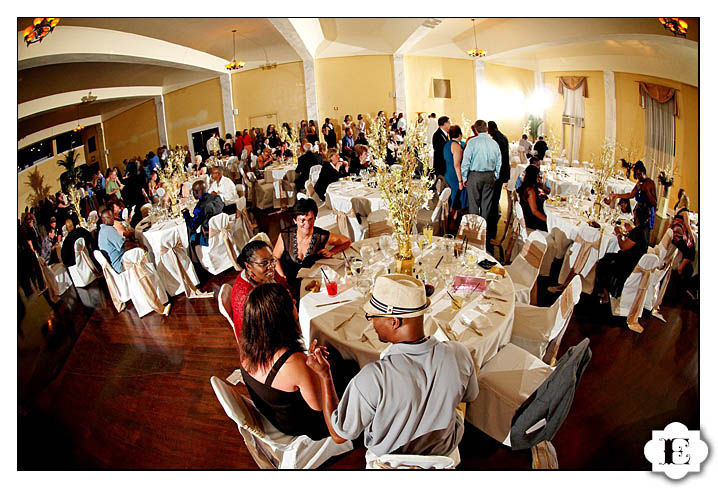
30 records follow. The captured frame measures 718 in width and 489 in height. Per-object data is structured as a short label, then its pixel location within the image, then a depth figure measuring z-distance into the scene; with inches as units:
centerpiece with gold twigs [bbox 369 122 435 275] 131.3
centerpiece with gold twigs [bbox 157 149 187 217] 131.7
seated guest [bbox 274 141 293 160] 146.9
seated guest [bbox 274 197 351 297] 139.3
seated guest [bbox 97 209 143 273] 122.1
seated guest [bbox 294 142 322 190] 149.3
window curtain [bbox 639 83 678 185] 120.5
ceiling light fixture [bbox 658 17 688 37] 115.9
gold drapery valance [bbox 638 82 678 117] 119.4
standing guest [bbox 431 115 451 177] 152.4
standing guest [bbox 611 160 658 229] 127.2
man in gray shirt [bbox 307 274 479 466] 81.8
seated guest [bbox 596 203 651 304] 134.6
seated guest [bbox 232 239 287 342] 119.2
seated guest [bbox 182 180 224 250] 139.1
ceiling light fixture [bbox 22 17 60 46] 110.7
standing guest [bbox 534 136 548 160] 147.3
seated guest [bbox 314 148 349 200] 167.4
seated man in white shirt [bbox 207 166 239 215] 140.4
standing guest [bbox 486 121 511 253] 154.0
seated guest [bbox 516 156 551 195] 157.4
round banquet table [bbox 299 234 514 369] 110.9
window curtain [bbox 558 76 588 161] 135.7
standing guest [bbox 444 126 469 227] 156.9
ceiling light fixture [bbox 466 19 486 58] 131.5
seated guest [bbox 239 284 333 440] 95.8
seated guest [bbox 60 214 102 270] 116.1
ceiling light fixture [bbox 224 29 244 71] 125.8
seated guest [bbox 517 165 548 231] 185.5
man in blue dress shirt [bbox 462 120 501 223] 160.4
